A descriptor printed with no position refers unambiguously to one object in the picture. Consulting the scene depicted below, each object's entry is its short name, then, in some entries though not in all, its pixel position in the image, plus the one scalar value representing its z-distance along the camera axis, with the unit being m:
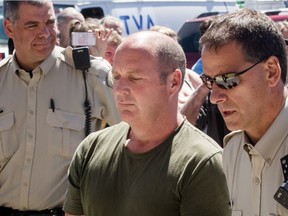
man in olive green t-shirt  2.55
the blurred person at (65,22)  6.01
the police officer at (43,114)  3.85
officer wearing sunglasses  2.40
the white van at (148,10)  11.05
